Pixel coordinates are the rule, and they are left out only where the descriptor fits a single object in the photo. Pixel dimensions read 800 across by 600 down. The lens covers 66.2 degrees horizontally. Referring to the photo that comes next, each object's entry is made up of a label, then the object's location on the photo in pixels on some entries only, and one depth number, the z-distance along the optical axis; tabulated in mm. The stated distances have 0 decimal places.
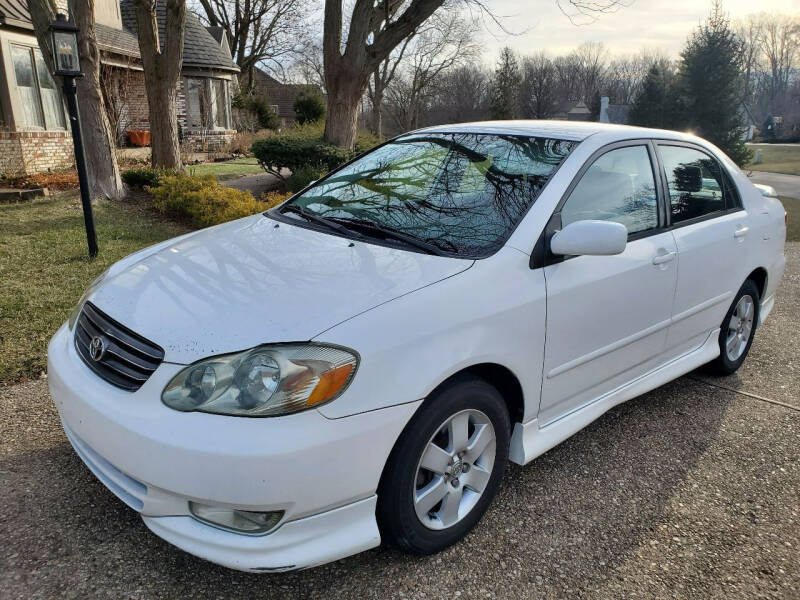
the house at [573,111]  68562
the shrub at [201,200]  8320
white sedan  2016
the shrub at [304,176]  11639
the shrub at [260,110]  29172
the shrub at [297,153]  12141
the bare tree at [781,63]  91500
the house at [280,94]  49031
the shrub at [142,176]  10212
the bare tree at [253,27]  36094
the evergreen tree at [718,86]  25750
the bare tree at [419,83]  45219
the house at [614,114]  52406
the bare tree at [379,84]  40312
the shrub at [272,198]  8828
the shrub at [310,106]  29953
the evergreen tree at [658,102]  27719
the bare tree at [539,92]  55719
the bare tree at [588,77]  76812
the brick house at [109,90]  12250
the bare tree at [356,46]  11969
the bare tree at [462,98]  52241
